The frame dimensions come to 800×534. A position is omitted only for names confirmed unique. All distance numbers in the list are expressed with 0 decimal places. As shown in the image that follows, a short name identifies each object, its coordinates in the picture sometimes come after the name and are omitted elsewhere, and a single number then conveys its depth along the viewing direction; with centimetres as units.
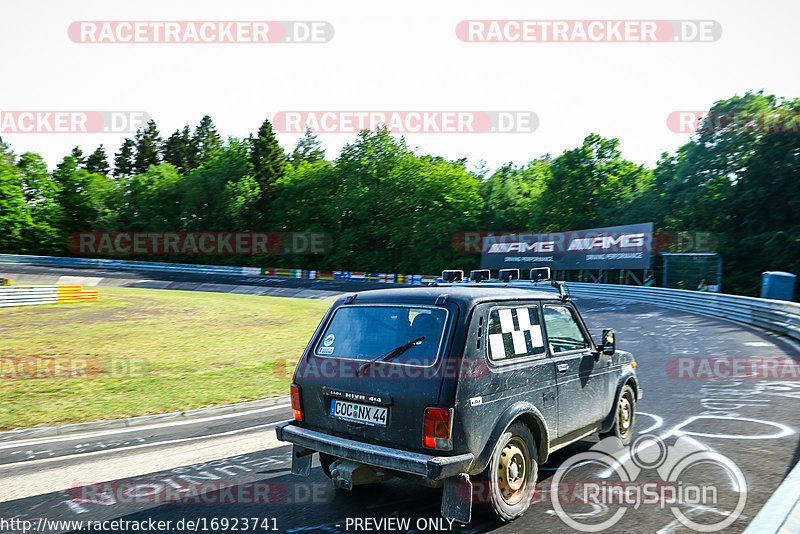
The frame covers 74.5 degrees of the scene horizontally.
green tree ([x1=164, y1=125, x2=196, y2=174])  9406
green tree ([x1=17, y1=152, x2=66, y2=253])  6425
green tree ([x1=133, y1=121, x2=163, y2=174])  9569
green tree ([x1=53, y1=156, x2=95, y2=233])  6825
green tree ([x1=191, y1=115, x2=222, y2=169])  9081
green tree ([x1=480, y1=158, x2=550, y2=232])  5909
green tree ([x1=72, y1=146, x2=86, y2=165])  9600
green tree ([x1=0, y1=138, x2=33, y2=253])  6191
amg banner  3409
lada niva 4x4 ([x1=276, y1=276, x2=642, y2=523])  391
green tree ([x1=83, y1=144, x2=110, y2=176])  9862
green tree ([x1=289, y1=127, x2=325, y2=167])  8138
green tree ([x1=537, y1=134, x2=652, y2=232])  5588
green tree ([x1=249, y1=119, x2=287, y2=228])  7531
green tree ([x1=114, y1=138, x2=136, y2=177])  9731
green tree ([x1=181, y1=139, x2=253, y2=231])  6931
